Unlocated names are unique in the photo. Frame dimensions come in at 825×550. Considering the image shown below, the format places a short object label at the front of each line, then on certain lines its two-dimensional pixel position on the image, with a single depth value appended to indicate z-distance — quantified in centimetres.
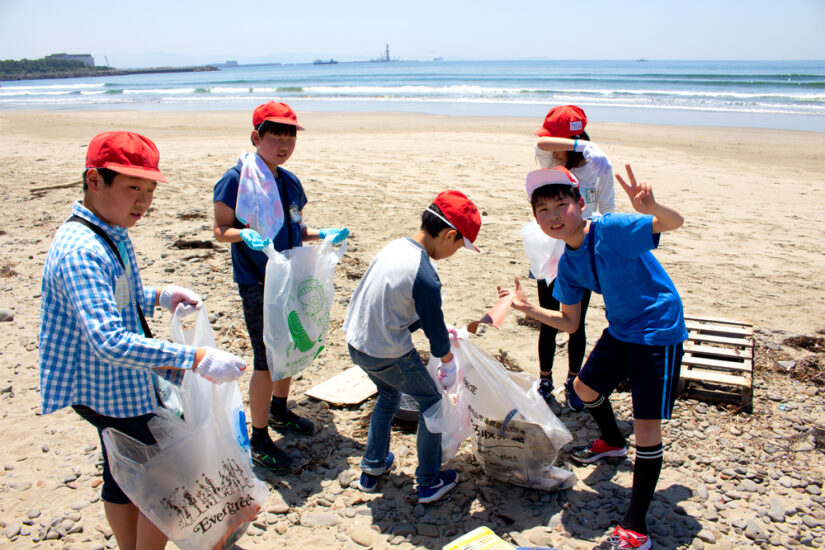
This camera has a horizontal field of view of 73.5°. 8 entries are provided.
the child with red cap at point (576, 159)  327
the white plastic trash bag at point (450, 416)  266
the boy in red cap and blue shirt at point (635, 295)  235
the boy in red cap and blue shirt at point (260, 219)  284
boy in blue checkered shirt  172
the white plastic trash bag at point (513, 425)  274
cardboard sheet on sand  364
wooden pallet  349
